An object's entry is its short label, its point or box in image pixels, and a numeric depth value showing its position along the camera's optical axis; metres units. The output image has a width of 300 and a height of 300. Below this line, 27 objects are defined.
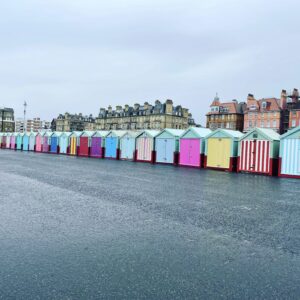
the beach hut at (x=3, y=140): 58.57
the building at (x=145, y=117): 106.00
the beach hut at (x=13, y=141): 54.67
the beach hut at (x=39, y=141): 46.50
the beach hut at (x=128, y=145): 31.47
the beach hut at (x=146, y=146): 29.62
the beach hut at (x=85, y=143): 37.06
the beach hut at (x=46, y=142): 44.72
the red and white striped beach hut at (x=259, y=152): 21.09
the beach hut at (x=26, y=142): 50.62
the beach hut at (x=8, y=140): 56.89
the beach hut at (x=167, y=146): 27.78
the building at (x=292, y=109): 76.44
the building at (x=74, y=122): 143.12
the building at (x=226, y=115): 90.19
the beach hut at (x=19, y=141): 52.49
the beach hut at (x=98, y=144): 35.16
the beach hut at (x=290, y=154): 19.83
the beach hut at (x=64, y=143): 40.91
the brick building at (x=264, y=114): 80.88
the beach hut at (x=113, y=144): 33.28
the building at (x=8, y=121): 137.52
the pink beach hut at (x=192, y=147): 25.69
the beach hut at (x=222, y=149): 23.34
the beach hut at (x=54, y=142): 43.03
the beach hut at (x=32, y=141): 48.80
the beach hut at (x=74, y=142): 38.94
